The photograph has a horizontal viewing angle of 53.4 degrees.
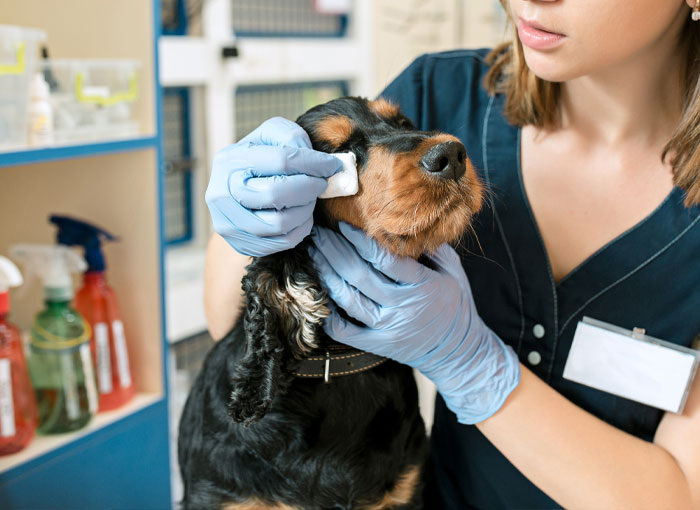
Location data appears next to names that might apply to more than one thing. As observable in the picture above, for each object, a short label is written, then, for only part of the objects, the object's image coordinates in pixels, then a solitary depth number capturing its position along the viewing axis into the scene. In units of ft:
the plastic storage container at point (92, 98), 4.48
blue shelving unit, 4.45
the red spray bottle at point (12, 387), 4.17
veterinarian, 3.24
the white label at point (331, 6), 9.59
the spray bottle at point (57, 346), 4.69
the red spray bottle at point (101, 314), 4.95
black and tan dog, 3.08
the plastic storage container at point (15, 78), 3.92
